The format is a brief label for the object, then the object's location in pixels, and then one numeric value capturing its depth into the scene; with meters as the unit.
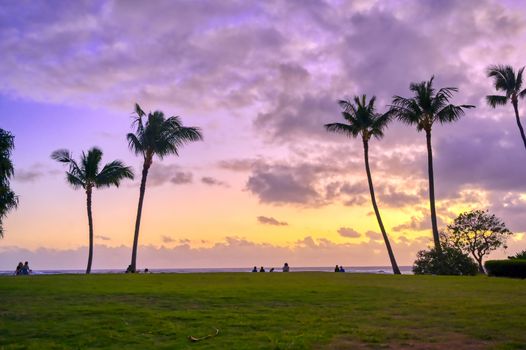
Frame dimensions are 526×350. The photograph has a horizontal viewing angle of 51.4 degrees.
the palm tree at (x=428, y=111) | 46.06
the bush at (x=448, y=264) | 41.03
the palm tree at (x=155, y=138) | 44.62
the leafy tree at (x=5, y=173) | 35.41
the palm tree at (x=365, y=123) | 48.59
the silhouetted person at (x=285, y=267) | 48.16
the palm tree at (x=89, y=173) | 47.09
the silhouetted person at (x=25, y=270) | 40.63
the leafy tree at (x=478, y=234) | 51.12
